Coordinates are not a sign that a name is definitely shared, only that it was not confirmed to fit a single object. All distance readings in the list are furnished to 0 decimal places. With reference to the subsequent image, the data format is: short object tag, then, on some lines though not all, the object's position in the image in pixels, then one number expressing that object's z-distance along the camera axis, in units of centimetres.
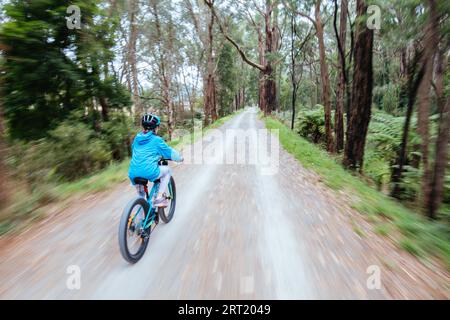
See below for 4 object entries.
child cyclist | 367
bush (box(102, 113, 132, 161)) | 1228
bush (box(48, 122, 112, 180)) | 855
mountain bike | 300
